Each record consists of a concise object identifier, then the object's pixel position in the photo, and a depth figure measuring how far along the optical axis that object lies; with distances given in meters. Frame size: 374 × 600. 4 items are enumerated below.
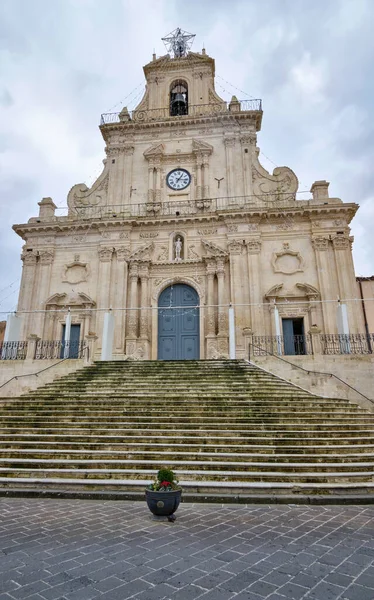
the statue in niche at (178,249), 20.19
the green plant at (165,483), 5.44
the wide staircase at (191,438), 7.17
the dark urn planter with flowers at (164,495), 5.35
